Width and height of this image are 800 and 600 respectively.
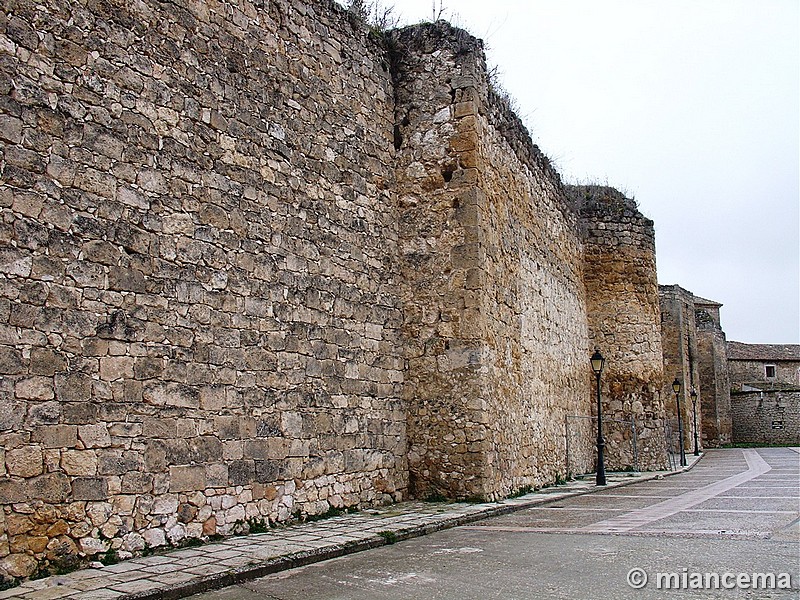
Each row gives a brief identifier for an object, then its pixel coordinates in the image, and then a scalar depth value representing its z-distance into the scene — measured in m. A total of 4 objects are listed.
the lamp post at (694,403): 35.37
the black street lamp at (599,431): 14.37
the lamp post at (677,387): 25.41
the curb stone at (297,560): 5.57
